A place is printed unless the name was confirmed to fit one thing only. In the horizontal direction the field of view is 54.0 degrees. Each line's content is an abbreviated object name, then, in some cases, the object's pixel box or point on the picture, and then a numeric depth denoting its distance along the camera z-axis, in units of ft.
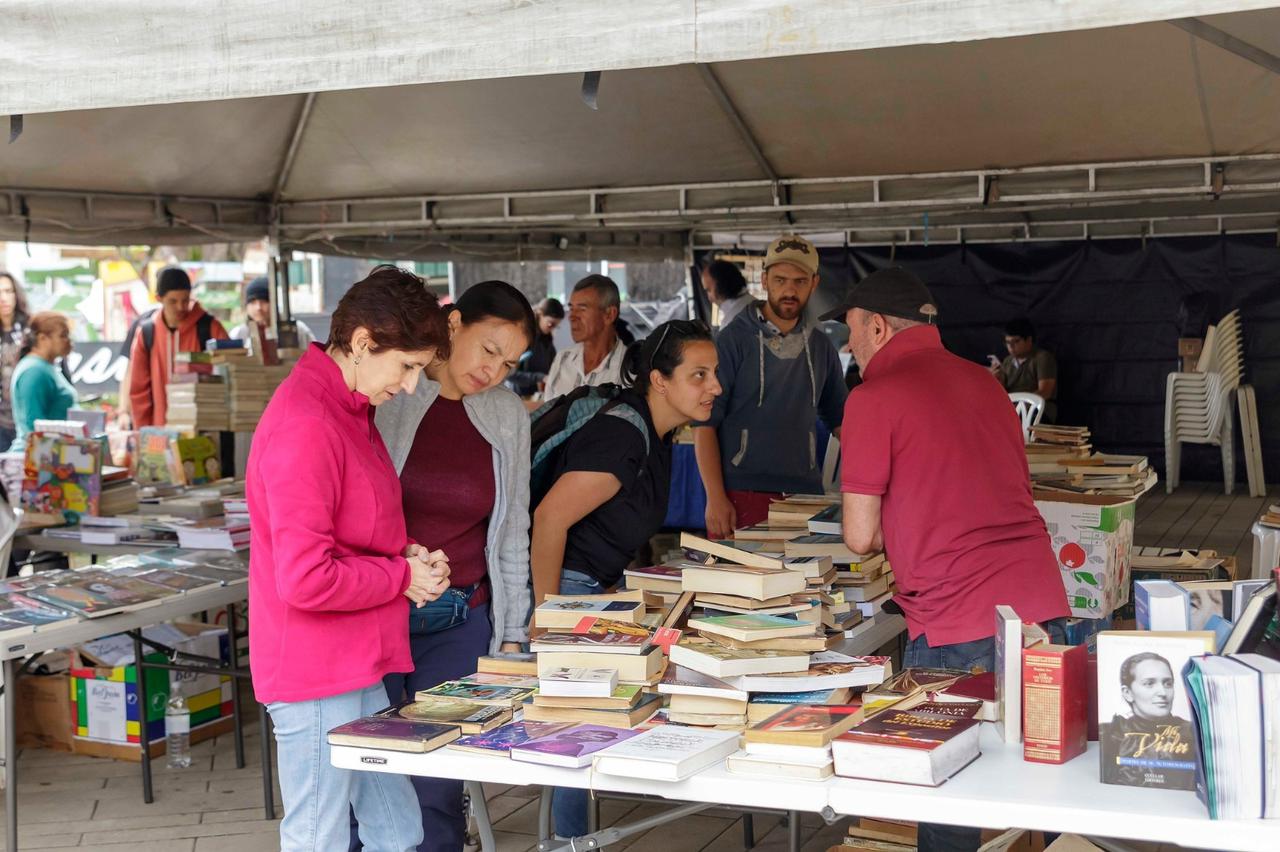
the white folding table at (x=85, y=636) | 10.87
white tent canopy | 15.85
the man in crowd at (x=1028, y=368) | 34.91
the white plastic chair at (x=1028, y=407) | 23.94
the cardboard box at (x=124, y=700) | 14.74
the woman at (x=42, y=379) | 19.20
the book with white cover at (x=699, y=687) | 6.89
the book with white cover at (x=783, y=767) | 6.06
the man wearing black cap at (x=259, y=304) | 24.06
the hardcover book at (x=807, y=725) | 6.16
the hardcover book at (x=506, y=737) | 6.54
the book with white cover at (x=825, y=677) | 7.07
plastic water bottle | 14.74
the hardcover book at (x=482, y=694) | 7.31
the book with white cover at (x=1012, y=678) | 6.64
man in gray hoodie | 14.19
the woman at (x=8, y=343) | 21.24
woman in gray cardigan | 8.61
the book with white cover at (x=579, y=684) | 6.98
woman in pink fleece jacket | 6.71
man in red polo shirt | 8.50
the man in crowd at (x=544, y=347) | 36.52
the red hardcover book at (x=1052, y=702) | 6.21
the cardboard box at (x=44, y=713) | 15.31
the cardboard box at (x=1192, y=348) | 34.30
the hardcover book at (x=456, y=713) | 6.88
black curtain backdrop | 34.50
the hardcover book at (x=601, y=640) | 7.25
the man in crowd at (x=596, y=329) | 18.40
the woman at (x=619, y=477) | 9.33
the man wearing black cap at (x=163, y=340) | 20.76
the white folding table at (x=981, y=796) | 5.41
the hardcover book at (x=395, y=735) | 6.59
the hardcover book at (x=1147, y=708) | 5.71
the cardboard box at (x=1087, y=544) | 13.98
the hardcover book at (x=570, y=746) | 6.30
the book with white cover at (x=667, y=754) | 6.08
